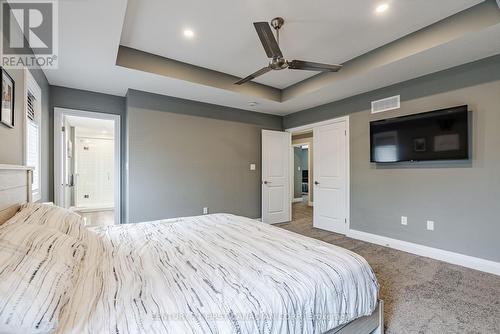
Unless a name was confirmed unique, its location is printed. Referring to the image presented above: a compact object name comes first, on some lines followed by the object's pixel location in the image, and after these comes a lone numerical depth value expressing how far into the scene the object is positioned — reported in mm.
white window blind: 2410
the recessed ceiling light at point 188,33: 2561
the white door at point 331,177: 4199
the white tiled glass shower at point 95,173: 7012
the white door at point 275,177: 4961
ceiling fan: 2009
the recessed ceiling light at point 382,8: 2172
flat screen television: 2803
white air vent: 3464
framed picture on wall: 1707
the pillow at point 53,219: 1400
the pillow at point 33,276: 714
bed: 840
